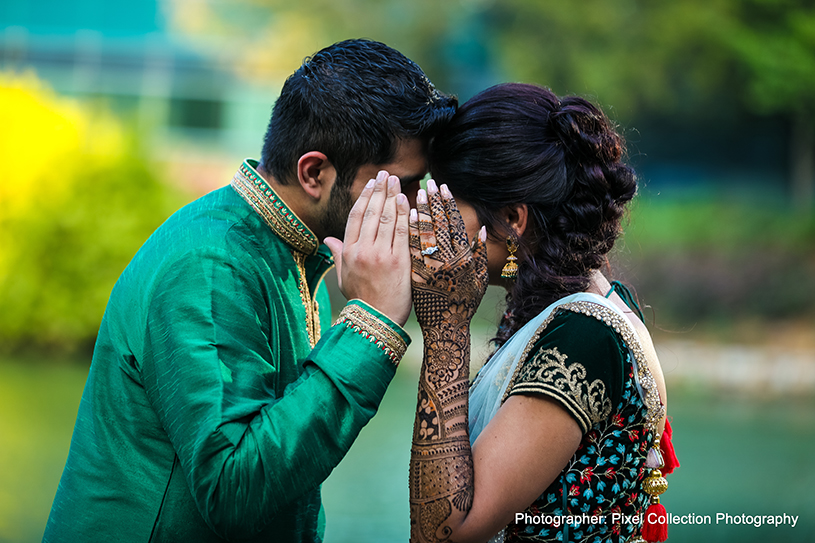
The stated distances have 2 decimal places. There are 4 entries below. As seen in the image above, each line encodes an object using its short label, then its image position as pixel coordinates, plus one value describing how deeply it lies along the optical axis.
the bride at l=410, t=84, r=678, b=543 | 2.36
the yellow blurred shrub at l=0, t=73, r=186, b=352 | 11.57
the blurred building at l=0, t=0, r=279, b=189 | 22.25
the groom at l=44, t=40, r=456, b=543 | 2.23
